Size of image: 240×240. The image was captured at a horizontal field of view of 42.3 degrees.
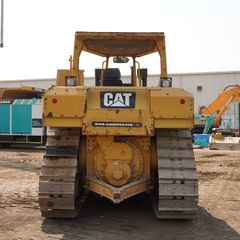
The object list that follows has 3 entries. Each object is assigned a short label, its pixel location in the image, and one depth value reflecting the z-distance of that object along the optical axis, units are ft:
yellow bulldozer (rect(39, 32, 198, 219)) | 13.03
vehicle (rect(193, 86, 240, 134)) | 52.62
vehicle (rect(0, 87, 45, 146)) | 42.78
